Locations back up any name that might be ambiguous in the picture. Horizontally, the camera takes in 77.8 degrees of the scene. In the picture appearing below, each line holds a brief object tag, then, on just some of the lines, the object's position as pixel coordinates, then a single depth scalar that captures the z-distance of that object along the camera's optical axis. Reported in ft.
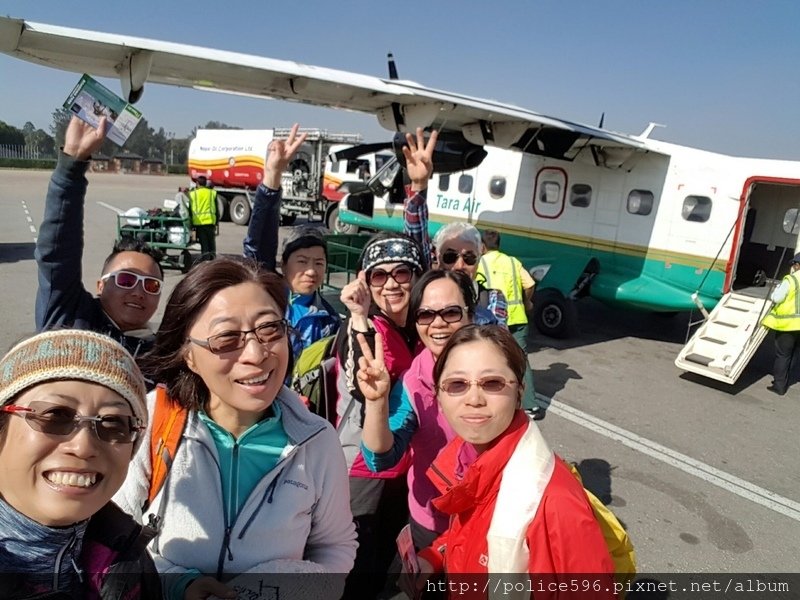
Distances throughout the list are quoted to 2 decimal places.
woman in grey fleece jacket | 4.55
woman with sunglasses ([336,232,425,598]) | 6.95
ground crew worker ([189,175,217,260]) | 35.96
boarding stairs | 20.97
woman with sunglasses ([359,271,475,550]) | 6.32
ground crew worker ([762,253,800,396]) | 20.06
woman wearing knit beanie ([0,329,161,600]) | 3.15
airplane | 19.67
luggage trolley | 35.70
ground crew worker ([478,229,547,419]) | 17.34
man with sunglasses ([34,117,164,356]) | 6.27
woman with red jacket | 4.41
